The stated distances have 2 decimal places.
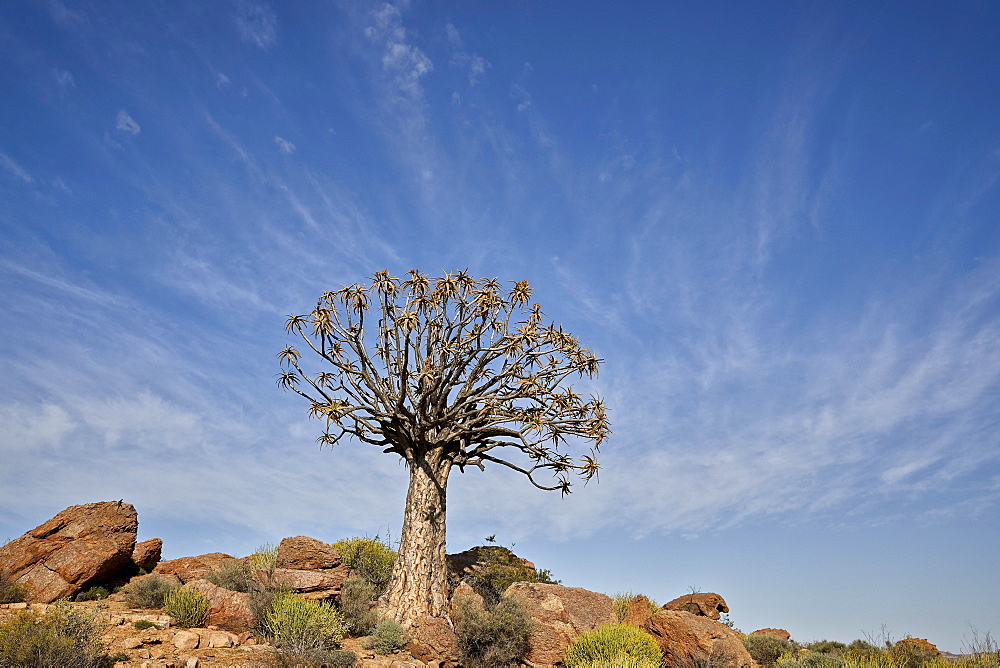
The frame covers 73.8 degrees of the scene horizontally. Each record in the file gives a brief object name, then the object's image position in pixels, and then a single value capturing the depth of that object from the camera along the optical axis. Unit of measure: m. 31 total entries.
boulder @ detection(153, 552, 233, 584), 16.66
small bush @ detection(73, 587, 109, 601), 14.97
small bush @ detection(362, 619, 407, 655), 13.15
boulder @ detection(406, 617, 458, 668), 13.42
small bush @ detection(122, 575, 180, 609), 14.46
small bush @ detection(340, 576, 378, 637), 14.02
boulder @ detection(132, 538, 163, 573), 17.42
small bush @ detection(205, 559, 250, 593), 14.80
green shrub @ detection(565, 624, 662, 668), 13.20
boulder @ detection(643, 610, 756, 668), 13.27
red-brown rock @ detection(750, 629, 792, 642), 18.03
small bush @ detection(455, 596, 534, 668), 13.63
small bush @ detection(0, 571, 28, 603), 13.98
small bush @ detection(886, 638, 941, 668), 14.79
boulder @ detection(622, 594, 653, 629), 15.58
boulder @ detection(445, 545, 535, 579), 18.36
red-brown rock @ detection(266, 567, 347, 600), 14.41
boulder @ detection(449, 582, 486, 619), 14.73
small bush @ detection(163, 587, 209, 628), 12.73
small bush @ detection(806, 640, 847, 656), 18.05
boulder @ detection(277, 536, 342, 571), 16.19
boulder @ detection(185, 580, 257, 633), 12.93
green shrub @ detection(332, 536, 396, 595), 17.16
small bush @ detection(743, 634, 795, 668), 16.47
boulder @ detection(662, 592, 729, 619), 17.67
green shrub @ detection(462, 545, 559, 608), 17.22
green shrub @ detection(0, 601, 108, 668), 9.78
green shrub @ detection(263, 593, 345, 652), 12.23
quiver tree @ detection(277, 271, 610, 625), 15.37
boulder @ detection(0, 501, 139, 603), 15.00
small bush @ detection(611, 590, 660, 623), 17.07
